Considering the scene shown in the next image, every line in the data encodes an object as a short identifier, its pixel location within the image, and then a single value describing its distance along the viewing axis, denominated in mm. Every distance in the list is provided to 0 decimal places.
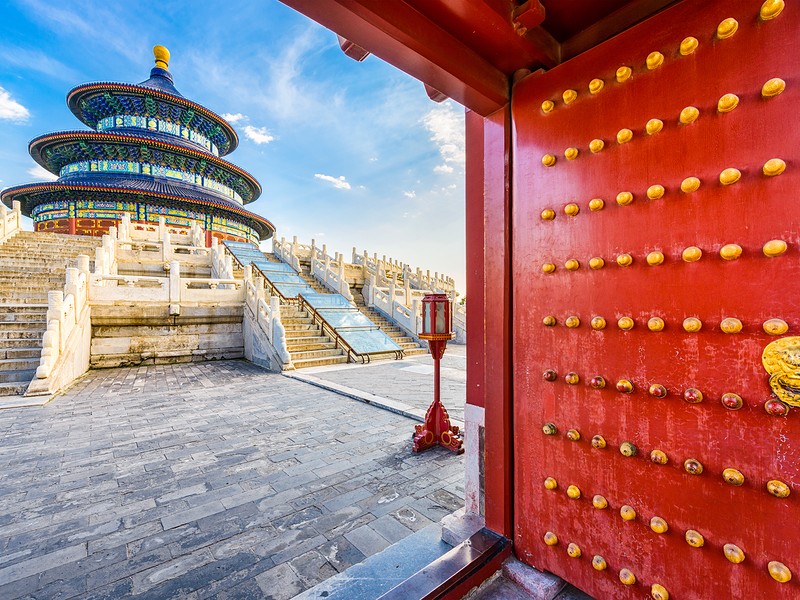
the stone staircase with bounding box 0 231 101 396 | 7207
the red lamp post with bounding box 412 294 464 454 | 3959
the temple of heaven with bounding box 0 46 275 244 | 22422
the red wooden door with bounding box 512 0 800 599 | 1216
